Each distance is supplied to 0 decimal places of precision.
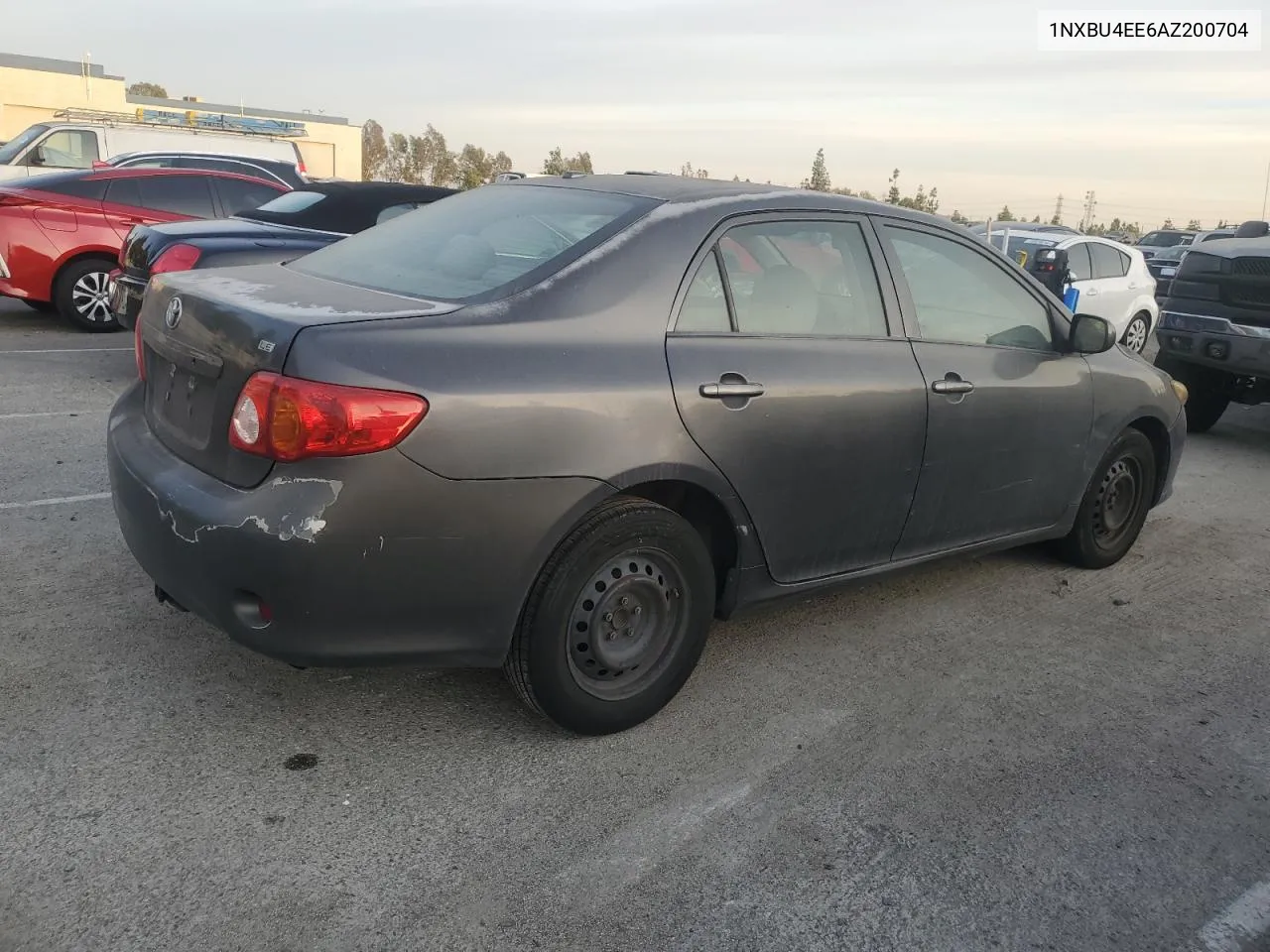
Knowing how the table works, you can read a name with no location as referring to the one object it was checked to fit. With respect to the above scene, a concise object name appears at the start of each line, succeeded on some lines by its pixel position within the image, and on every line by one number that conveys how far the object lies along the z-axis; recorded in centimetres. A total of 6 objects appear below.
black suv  755
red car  950
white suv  1323
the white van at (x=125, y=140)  1491
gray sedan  279
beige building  4584
